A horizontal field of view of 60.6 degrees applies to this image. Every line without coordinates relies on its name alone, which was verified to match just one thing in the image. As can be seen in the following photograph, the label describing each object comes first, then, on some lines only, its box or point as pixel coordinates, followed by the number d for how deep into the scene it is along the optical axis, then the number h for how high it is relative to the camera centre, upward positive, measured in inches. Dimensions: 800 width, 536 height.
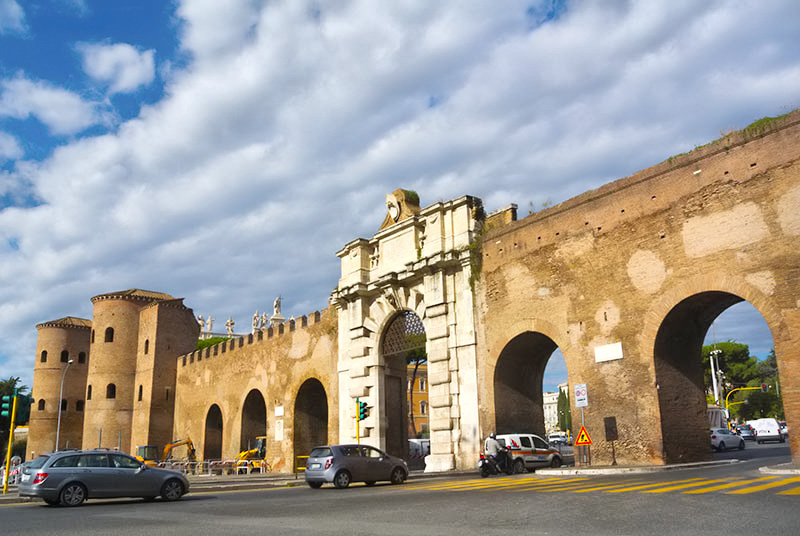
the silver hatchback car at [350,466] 639.8 -27.3
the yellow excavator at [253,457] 1207.6 -31.6
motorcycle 692.7 -32.7
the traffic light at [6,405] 674.7 +38.6
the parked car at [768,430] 1550.2 -6.2
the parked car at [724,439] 1127.0 -18.4
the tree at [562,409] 3896.2 +127.4
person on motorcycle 704.4 -17.4
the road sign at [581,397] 676.1 +33.5
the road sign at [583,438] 652.7 -6.0
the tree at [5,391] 2246.6 +175.2
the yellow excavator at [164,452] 1488.7 -22.3
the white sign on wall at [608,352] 679.1 +77.1
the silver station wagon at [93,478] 490.9 -25.9
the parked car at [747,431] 1774.1 -9.1
